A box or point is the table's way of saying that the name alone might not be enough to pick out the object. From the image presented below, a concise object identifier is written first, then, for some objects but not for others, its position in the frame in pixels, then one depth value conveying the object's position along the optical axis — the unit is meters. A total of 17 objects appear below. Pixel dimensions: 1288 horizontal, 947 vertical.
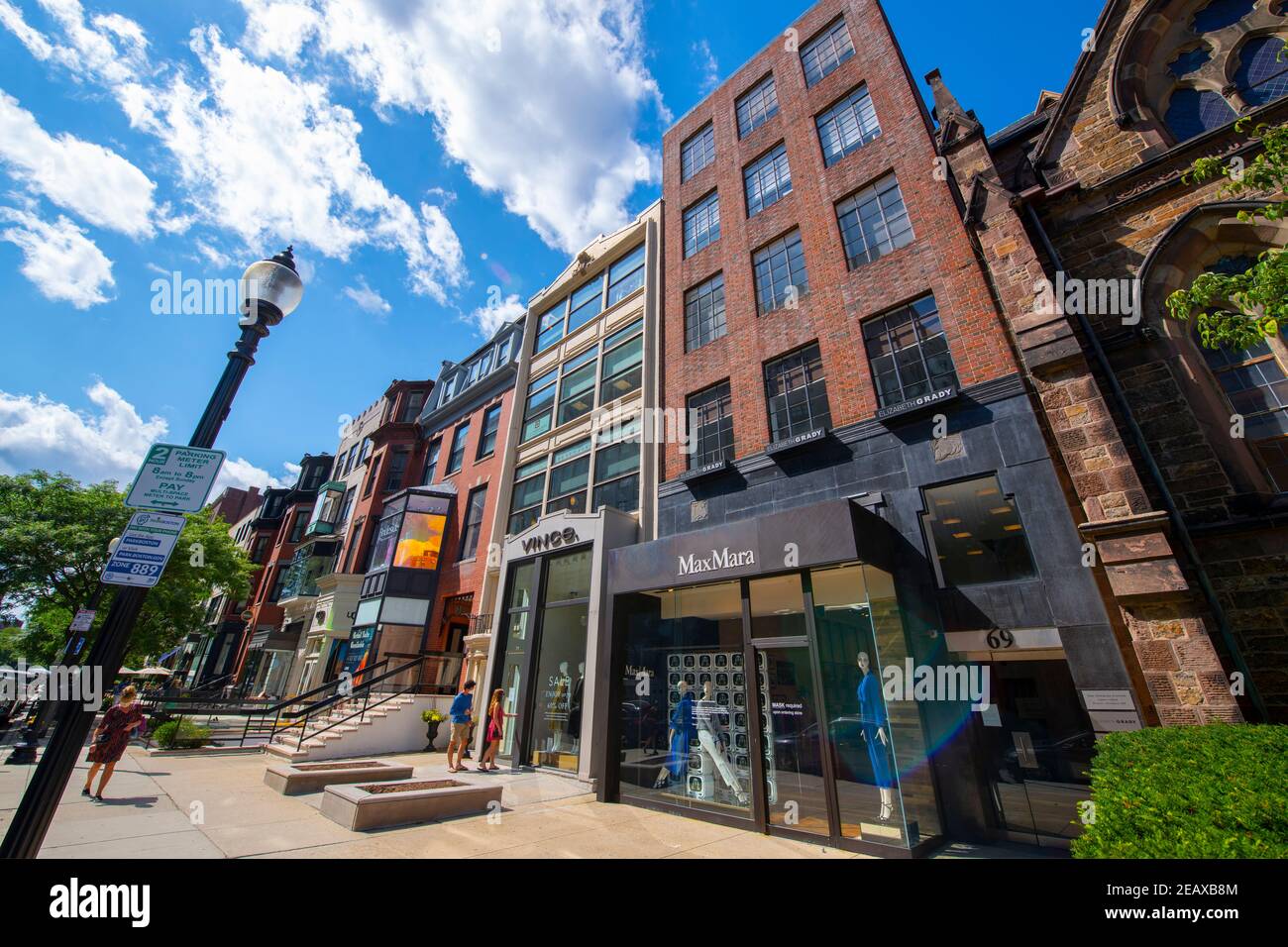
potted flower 16.33
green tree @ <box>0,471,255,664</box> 20.56
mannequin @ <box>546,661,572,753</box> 12.94
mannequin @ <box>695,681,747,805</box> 8.86
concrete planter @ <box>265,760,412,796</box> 9.22
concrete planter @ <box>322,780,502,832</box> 7.21
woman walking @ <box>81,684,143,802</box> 8.71
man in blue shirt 12.80
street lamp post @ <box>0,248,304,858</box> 3.49
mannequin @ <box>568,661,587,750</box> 12.59
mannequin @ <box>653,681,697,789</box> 9.51
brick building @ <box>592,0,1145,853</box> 7.82
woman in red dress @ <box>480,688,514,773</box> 12.73
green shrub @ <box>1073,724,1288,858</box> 2.87
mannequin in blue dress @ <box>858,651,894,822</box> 7.13
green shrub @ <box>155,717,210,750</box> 14.37
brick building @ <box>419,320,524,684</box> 20.36
